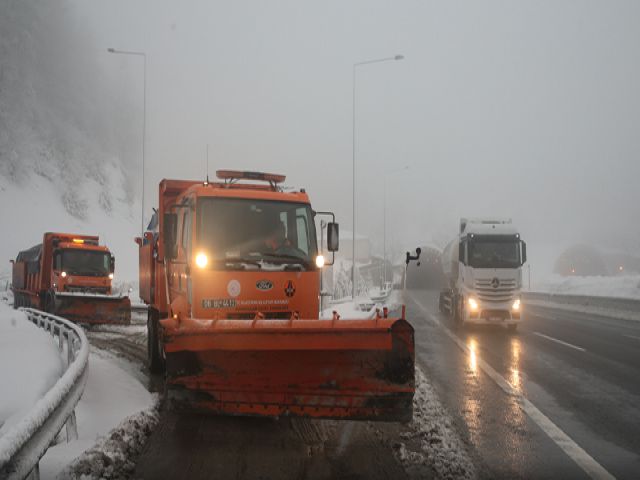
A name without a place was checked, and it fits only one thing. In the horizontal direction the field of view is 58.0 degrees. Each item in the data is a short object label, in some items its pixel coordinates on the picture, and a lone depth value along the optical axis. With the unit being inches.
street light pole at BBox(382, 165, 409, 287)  1860.9
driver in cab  298.5
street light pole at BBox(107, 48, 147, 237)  1056.1
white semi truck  684.7
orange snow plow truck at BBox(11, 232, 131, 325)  722.2
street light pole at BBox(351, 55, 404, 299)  1203.9
